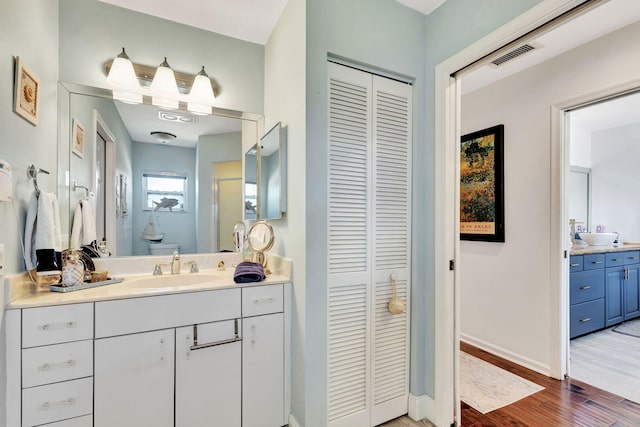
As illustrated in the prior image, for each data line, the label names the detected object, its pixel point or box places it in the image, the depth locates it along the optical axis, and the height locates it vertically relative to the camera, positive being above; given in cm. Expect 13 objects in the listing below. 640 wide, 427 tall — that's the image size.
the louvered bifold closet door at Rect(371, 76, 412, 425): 181 -16
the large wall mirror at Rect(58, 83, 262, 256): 177 +29
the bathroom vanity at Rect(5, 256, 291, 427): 123 -68
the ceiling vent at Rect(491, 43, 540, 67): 226 +128
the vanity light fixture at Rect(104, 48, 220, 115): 183 +84
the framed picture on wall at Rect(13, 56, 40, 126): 129 +55
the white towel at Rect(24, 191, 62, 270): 136 -7
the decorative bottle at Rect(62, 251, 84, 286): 146 -30
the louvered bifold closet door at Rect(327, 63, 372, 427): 167 -19
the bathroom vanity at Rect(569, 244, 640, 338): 293 -77
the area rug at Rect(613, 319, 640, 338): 321 -127
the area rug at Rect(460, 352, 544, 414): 204 -129
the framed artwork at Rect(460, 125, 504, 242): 279 +29
